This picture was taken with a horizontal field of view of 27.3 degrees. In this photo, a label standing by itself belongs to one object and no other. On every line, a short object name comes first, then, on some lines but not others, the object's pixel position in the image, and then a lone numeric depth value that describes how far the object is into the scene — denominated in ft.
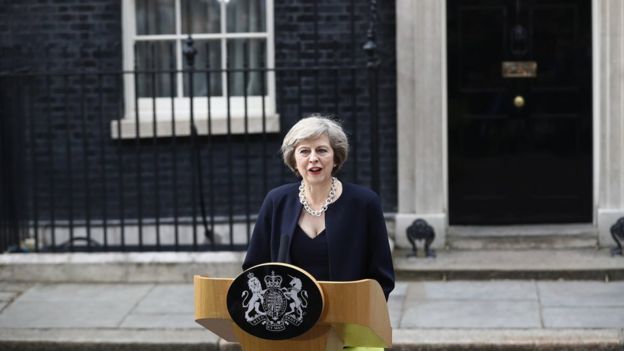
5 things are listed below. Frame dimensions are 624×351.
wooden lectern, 13.74
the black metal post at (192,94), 29.53
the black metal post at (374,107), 30.40
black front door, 32.04
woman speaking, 15.06
